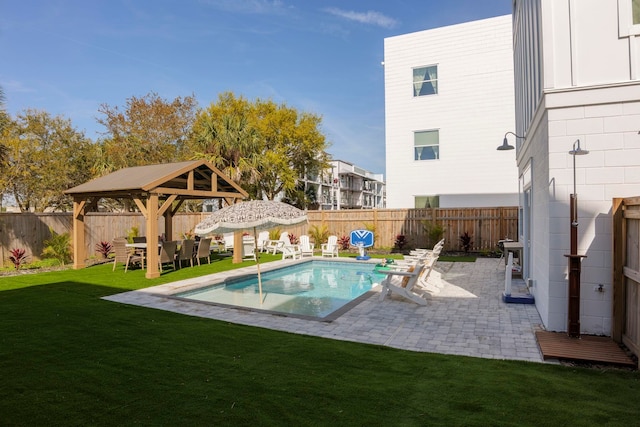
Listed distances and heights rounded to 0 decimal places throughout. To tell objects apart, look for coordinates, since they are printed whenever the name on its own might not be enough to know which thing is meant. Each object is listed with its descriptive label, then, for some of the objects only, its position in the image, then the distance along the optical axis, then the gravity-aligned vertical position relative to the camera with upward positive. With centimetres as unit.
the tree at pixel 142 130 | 2384 +580
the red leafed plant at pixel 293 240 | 1905 -133
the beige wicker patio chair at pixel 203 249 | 1385 -124
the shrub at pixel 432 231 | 1722 -89
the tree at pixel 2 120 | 1110 +355
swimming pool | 824 -207
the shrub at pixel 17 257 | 1241 -128
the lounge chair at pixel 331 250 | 1593 -155
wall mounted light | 915 +155
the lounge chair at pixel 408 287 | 791 -164
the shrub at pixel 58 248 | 1427 -116
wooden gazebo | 1106 +85
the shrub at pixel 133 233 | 1648 -73
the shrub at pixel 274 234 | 1981 -104
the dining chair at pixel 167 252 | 1198 -117
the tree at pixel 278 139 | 2906 +595
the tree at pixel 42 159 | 1981 +338
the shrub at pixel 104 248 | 1545 -131
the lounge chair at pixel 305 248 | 1658 -150
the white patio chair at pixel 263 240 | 1819 -126
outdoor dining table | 1269 -108
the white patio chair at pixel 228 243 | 1870 -139
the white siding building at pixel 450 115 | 1855 +498
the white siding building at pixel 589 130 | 527 +115
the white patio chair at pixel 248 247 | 1652 -143
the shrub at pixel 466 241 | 1700 -136
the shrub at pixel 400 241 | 1800 -140
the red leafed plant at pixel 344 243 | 1928 -153
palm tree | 2009 +370
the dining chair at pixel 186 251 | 1297 -122
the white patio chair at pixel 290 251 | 1576 -158
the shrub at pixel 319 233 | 1984 -105
